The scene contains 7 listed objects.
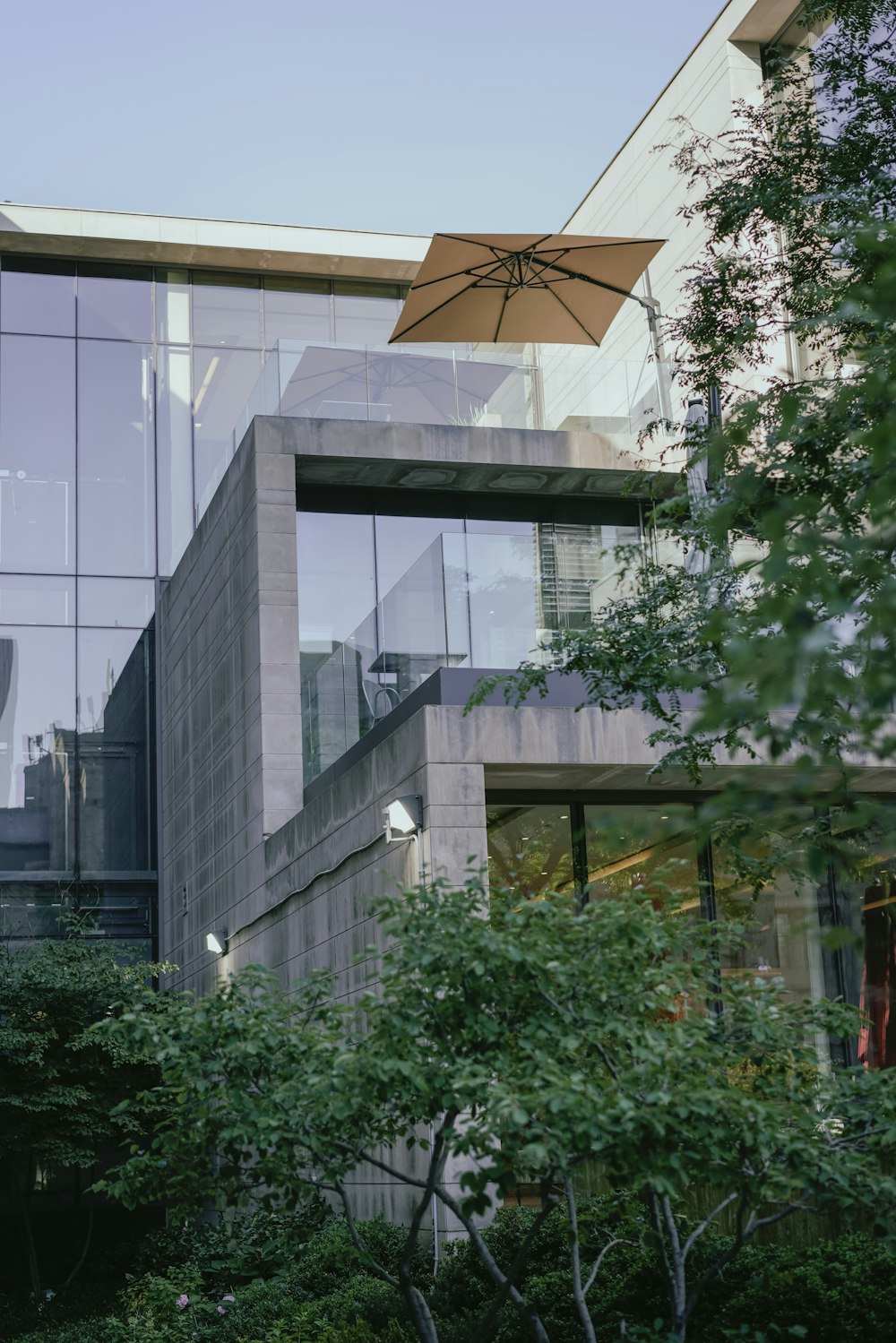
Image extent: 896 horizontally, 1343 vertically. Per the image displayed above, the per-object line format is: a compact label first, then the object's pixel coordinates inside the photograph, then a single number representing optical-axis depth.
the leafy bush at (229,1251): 14.76
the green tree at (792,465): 3.63
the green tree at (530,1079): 6.30
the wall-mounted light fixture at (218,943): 19.62
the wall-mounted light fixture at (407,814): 12.31
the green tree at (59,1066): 17.94
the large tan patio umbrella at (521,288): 18.03
